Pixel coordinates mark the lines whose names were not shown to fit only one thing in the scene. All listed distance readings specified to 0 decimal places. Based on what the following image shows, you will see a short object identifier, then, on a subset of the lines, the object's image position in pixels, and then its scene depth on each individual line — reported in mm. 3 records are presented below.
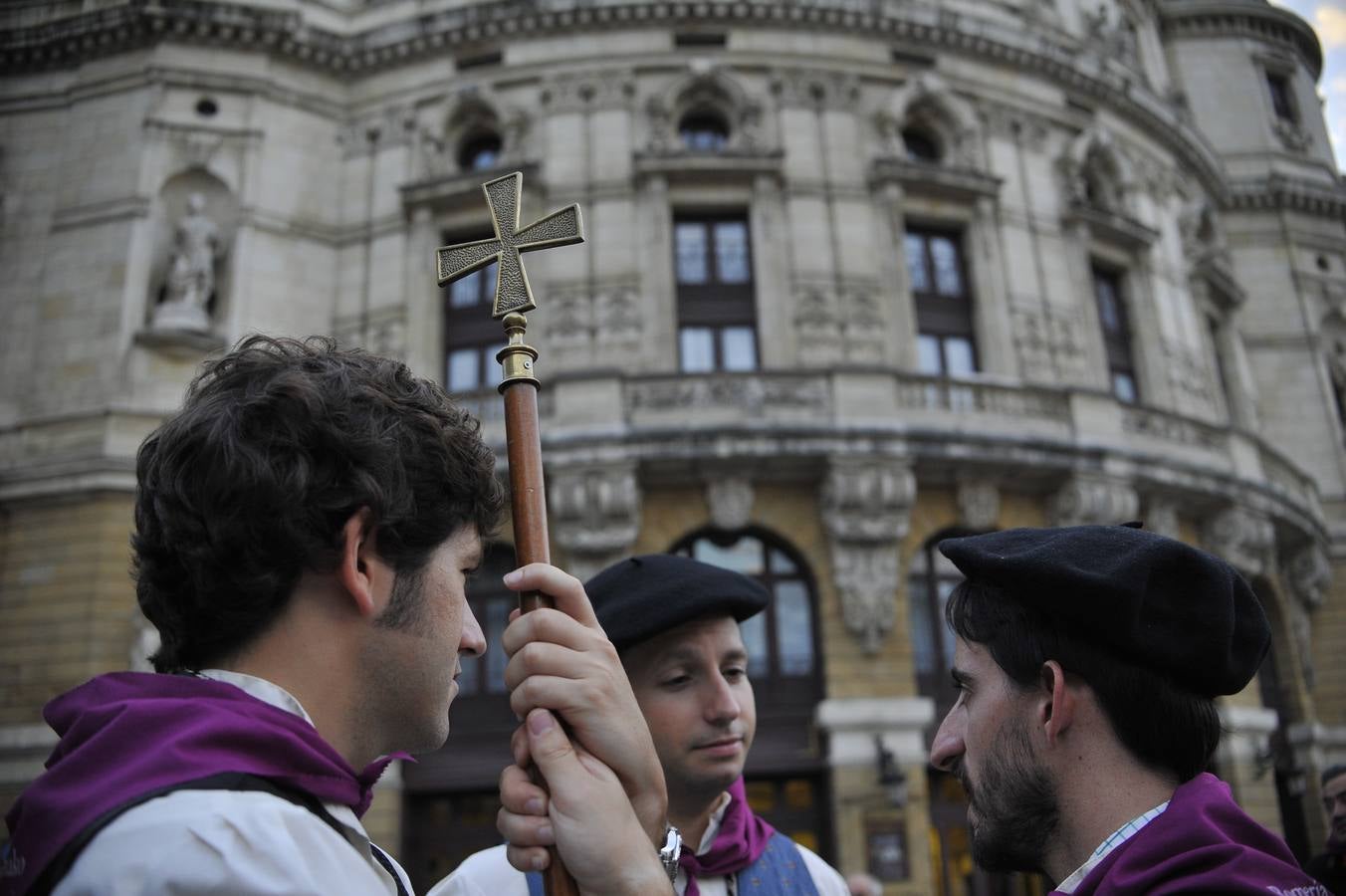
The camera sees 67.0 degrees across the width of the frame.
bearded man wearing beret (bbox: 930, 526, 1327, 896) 2195
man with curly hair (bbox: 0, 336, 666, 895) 1419
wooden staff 1993
